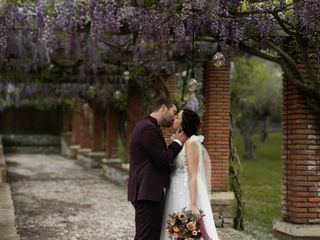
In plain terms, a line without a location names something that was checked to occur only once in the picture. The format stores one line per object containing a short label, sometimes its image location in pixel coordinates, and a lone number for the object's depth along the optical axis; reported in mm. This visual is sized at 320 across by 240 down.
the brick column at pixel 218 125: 8062
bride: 4227
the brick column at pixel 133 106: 12547
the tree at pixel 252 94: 21281
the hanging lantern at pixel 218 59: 5914
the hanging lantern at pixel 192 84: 6484
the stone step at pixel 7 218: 5562
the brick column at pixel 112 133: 15141
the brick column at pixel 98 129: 17516
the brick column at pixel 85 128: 20172
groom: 4113
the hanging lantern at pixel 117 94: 12948
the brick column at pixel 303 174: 6103
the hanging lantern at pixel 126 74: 10408
